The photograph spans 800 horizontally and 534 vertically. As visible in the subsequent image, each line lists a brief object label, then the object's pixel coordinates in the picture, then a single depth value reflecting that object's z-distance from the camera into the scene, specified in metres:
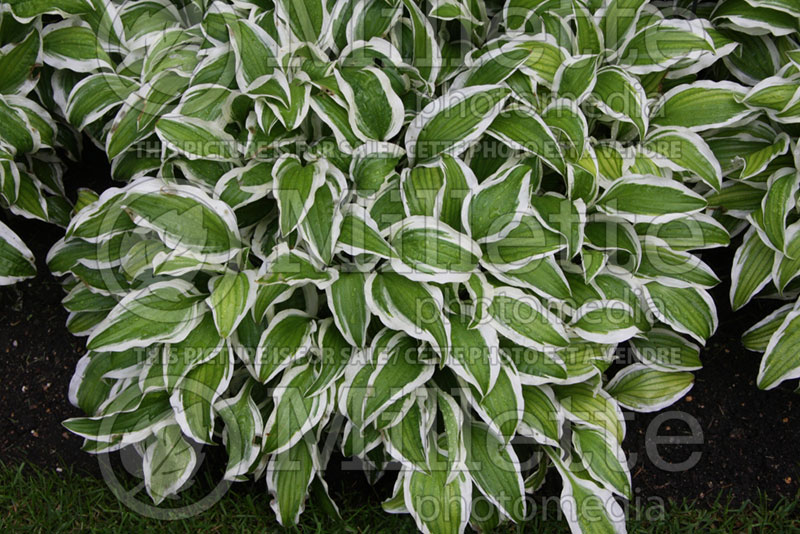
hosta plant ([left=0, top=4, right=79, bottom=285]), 1.99
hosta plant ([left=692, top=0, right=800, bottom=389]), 1.86
